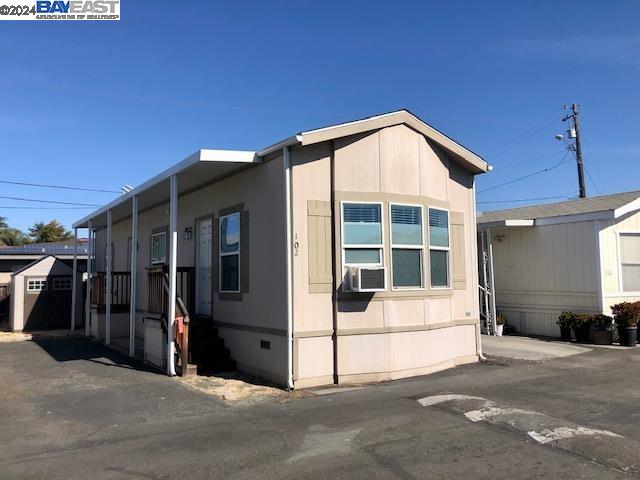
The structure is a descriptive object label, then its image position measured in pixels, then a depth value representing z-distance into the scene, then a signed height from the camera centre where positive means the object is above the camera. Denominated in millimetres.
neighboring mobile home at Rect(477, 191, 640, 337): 13352 +467
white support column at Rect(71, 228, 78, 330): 17406 -240
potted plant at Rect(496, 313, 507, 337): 14625 -1266
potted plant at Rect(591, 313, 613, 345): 12750 -1292
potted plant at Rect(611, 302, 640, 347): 12430 -1096
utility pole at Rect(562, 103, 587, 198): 28641 +7120
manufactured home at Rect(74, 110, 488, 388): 8531 +386
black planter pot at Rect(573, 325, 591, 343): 13055 -1393
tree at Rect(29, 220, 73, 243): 45719 +4462
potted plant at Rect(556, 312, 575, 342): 13383 -1195
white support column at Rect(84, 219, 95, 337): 16203 -386
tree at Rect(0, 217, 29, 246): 40062 +3763
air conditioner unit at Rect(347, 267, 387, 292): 8438 +6
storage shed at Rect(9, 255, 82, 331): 17484 -378
